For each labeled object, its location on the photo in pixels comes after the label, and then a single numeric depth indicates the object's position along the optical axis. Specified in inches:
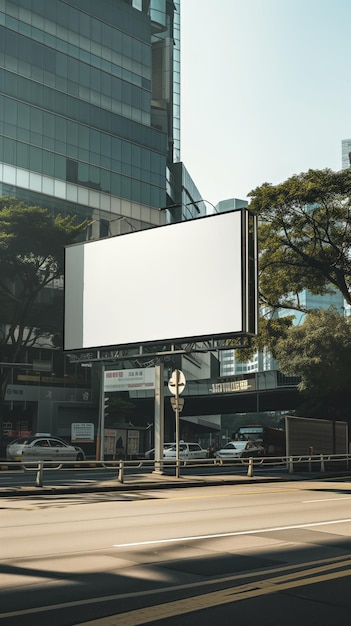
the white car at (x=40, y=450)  1744.6
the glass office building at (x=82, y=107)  3002.0
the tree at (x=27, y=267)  2502.5
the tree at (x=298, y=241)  2048.5
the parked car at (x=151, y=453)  2262.1
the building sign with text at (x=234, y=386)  3171.8
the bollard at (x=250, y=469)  1220.5
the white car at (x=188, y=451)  2100.4
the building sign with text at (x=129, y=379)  1325.0
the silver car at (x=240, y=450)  2063.2
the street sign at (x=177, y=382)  1126.0
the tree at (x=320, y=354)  2049.7
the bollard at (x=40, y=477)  928.3
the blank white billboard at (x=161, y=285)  1198.9
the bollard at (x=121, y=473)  1013.3
